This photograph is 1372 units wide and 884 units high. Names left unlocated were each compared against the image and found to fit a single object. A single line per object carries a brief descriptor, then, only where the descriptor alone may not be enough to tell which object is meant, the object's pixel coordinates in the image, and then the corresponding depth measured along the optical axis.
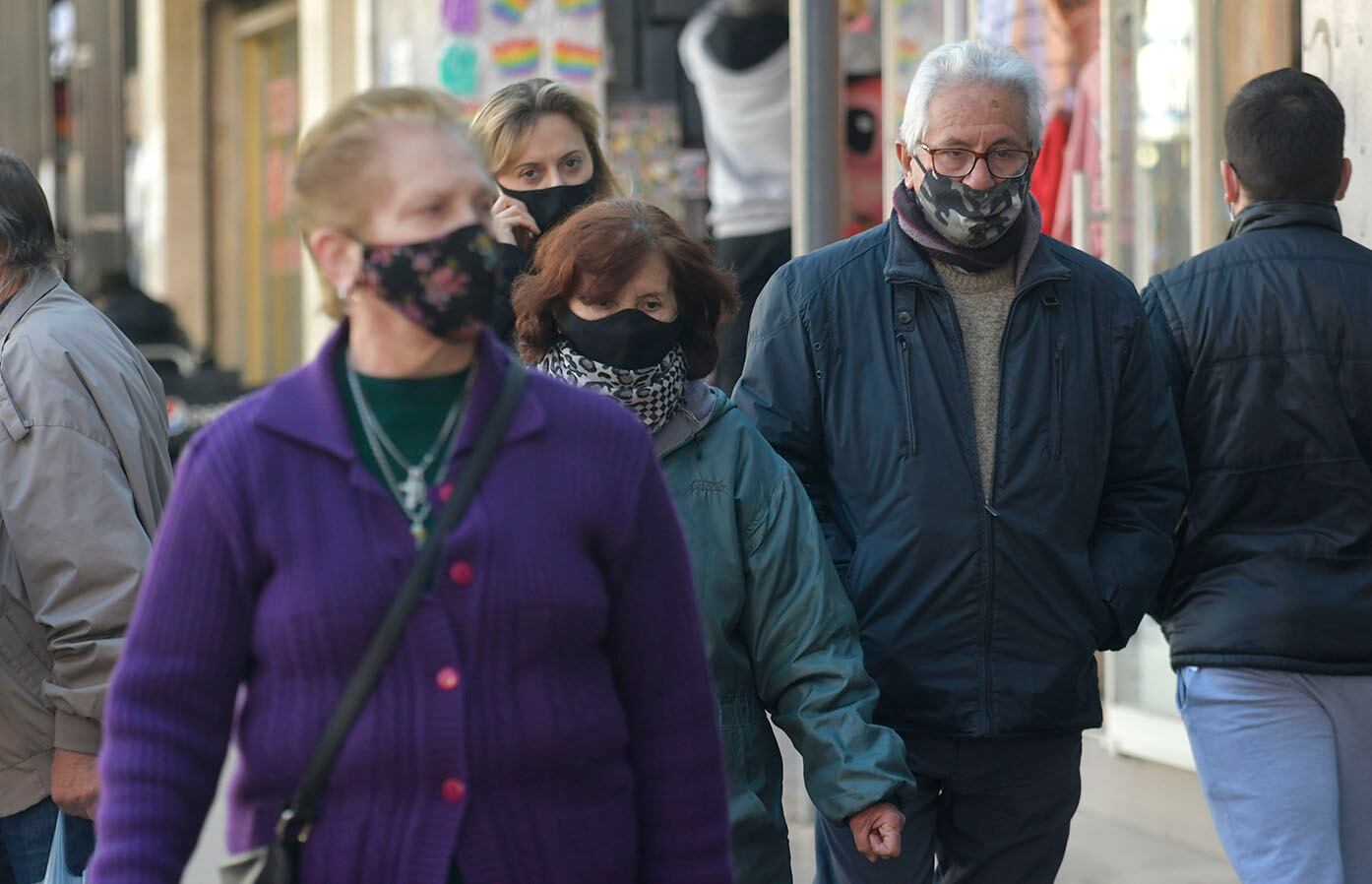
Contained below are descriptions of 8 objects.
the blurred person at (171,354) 25.40
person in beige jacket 7.91
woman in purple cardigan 4.94
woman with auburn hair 7.09
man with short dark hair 8.17
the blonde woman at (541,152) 8.79
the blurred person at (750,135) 18.57
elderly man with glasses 7.79
